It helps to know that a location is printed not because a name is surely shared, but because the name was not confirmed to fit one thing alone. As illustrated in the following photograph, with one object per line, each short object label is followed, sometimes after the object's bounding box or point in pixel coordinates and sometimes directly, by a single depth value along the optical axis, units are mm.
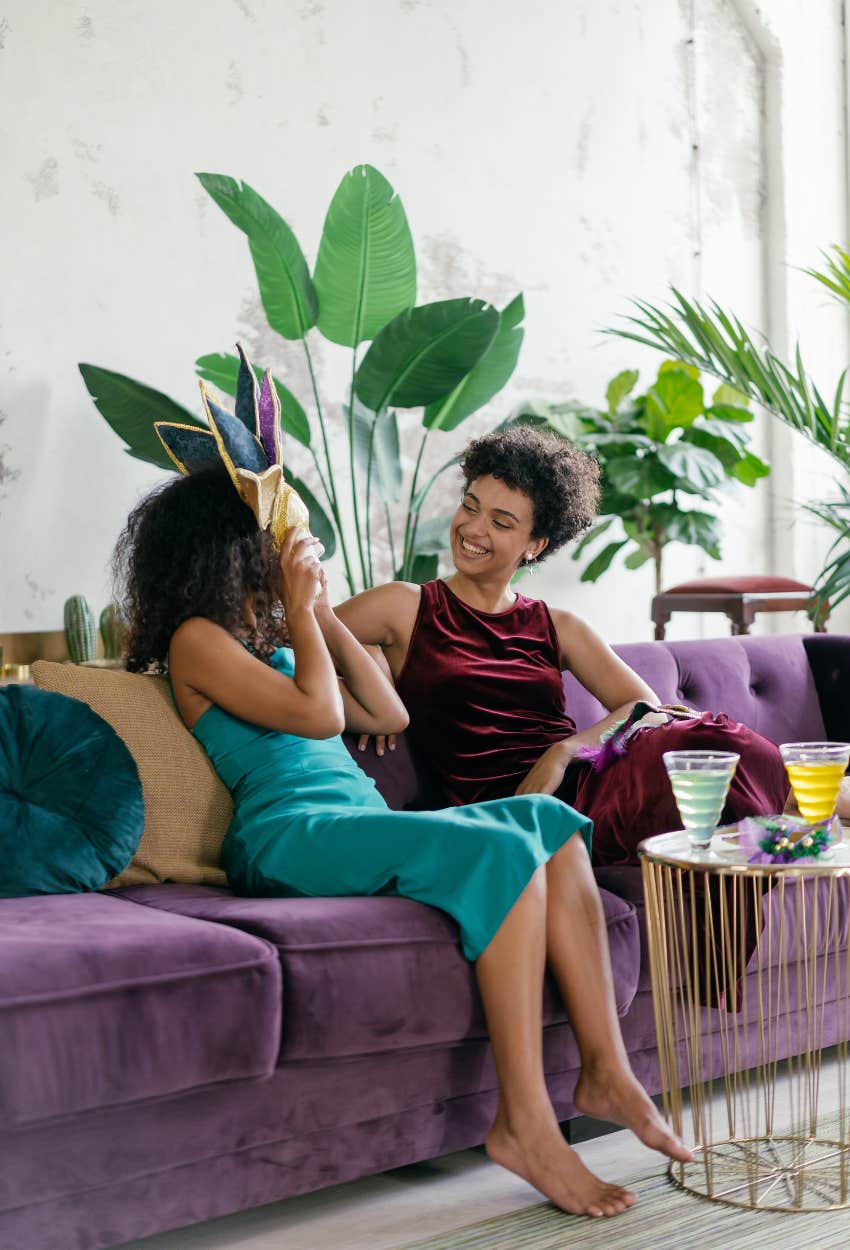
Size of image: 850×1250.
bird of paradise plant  3744
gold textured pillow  2080
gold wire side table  1753
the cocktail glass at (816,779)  1747
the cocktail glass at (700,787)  1678
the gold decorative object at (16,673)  3598
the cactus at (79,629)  3793
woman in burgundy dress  2268
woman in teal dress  1768
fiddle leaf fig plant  4785
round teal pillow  1906
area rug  1645
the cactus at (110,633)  3686
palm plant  3467
